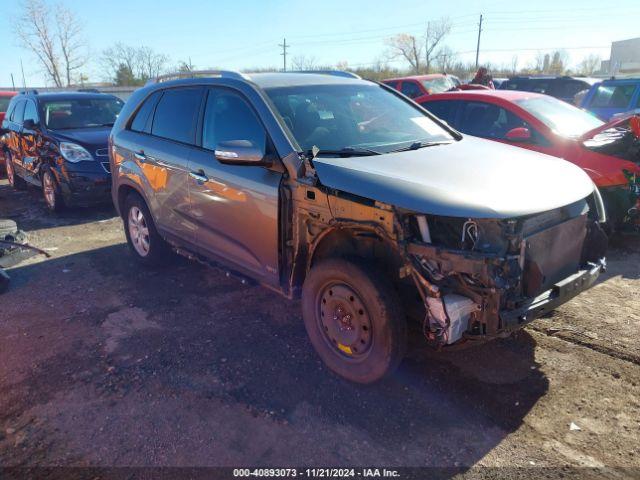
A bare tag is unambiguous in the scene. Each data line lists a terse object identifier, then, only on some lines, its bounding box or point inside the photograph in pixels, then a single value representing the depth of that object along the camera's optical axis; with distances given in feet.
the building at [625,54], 158.30
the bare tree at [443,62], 204.54
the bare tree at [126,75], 146.72
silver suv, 8.91
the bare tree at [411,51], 207.10
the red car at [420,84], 40.98
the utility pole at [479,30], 195.84
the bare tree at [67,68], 150.08
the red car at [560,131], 17.42
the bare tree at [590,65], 233.96
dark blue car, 25.11
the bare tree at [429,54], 208.55
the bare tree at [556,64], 202.92
